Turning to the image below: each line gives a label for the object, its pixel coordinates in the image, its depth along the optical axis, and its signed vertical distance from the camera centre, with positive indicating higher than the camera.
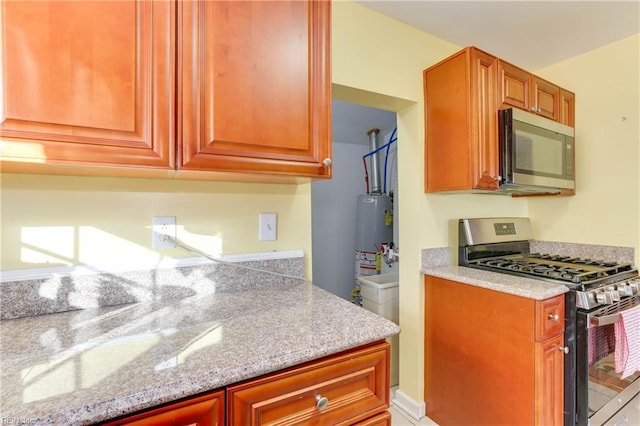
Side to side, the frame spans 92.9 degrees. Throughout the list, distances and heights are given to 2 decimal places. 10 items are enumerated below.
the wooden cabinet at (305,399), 0.63 -0.44
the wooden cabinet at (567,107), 1.96 +0.69
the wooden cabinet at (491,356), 1.31 -0.70
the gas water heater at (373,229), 3.25 -0.18
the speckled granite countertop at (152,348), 0.56 -0.33
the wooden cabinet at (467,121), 1.54 +0.48
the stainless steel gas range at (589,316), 1.37 -0.47
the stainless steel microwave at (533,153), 1.57 +0.33
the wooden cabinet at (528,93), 1.64 +0.70
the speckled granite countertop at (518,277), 1.34 -0.33
